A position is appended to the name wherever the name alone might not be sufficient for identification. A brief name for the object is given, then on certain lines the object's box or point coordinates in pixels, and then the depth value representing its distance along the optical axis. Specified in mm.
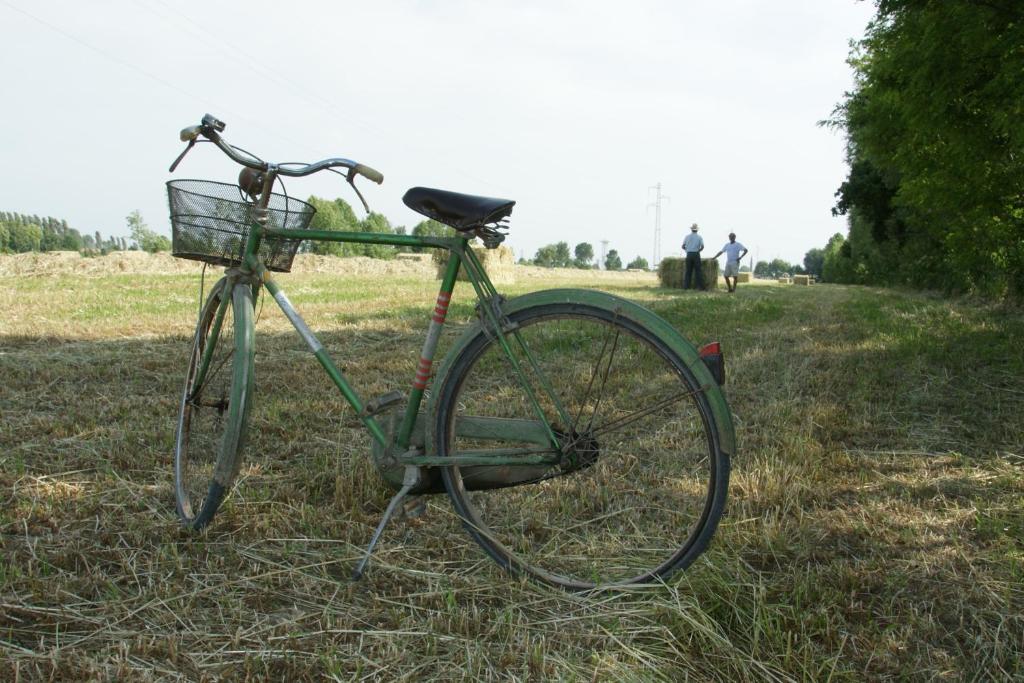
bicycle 2162
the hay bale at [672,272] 22922
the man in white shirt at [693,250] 20547
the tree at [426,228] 49541
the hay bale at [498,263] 20734
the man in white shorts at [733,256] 21031
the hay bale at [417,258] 30273
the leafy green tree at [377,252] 41188
